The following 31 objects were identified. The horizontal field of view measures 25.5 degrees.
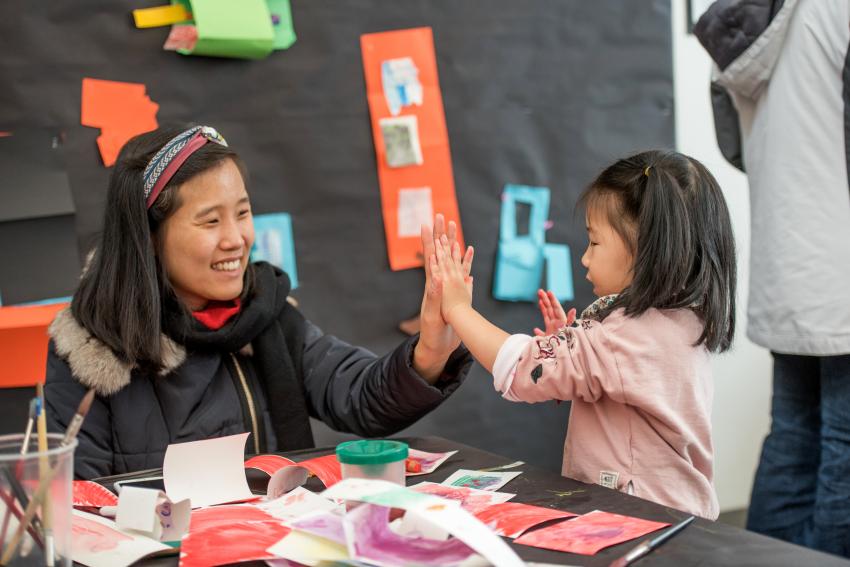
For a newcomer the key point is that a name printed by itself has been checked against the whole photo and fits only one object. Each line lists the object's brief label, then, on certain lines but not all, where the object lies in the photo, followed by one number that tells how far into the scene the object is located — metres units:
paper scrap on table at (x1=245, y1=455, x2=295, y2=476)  2.35
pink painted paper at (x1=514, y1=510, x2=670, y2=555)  2.08
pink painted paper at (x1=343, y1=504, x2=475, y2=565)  2.02
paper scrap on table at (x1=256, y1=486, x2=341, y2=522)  2.19
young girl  2.34
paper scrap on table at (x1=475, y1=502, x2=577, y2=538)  2.12
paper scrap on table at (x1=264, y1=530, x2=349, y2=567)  2.04
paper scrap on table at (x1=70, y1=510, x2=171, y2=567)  2.10
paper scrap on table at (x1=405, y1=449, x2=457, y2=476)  2.36
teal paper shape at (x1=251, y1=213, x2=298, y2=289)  3.24
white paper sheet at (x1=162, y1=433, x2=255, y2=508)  2.29
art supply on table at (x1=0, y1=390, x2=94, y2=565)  2.01
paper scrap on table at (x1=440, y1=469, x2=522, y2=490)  2.29
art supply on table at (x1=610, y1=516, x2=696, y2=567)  2.04
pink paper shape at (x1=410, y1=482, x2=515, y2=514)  2.20
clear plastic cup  2.01
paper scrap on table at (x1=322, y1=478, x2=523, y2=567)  1.99
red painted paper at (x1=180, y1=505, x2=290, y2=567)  2.08
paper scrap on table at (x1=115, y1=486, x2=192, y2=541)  2.14
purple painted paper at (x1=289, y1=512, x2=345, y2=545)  2.05
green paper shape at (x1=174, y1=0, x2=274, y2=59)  3.12
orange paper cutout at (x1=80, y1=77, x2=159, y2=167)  3.09
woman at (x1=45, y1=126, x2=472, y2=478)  2.58
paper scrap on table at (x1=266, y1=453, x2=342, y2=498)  2.30
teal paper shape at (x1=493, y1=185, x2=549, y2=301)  3.46
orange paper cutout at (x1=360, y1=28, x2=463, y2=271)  3.32
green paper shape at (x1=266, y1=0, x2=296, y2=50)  3.21
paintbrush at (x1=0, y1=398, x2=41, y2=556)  2.01
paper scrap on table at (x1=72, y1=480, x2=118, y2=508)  2.28
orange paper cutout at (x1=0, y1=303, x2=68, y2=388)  3.02
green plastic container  2.18
